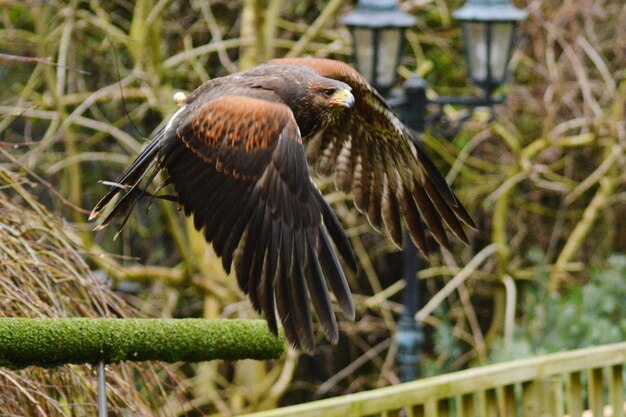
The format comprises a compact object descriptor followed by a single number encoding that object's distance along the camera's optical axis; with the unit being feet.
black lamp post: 33.99
